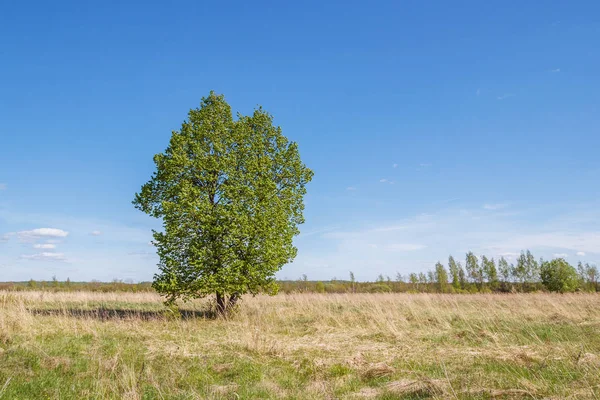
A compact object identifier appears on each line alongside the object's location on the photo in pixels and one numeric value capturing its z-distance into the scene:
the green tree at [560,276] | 42.84
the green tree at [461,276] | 85.31
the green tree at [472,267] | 79.44
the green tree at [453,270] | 83.50
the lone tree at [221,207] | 15.77
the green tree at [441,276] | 84.38
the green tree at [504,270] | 79.25
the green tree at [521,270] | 73.06
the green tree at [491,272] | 75.19
